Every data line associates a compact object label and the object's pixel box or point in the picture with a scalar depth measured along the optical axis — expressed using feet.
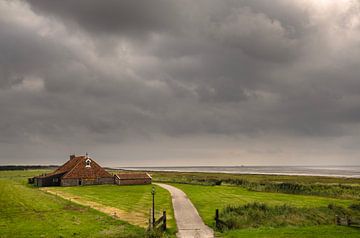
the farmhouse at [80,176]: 297.53
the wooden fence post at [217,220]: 105.49
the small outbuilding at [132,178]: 297.94
